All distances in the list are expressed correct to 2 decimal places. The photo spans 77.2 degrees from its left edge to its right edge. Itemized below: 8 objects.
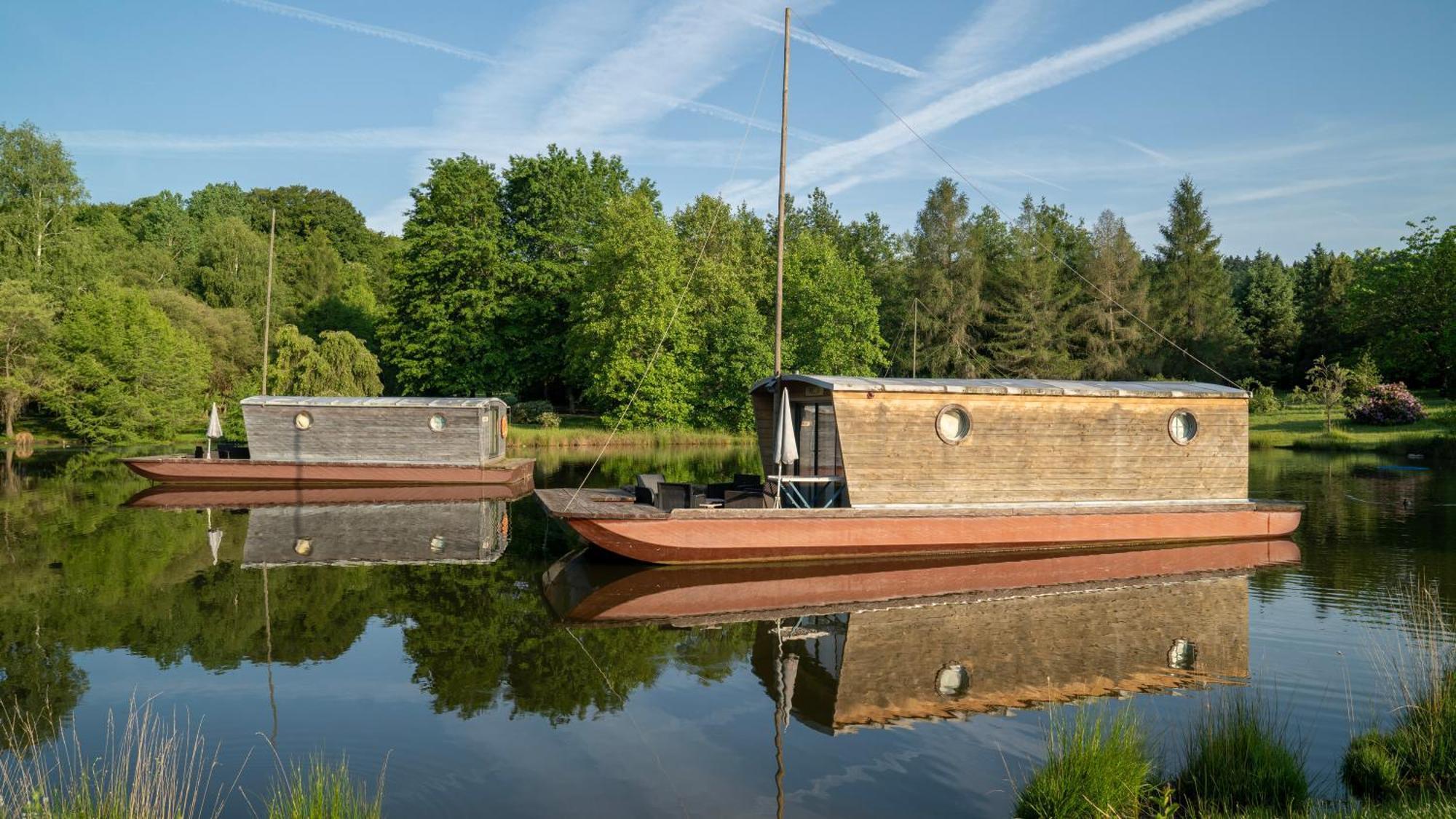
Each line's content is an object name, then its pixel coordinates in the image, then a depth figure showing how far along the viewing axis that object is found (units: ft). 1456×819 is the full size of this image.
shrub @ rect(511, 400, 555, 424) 144.77
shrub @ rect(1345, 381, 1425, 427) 128.67
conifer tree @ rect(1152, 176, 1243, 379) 174.40
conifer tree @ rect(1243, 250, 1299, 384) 182.39
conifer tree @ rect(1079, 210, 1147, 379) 172.24
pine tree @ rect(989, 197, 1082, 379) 169.89
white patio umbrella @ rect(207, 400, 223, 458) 80.53
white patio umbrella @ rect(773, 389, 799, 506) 47.29
